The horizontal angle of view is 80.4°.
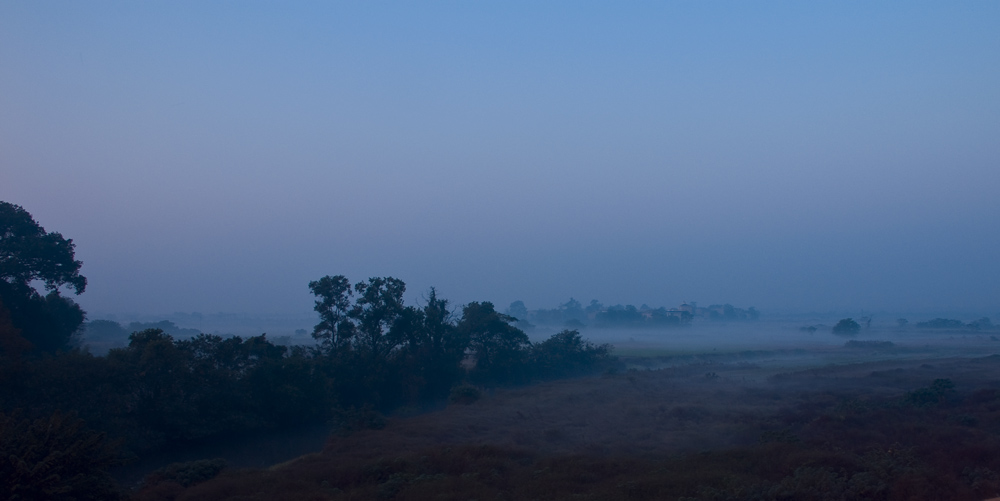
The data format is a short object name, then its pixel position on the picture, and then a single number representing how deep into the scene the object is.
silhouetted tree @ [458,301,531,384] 46.69
